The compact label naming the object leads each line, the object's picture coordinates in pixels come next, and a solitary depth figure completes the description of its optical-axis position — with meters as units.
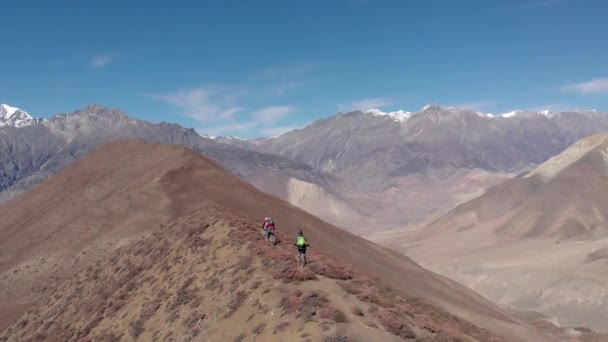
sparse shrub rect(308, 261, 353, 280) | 26.17
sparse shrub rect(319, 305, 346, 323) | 21.19
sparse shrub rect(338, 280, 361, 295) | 24.03
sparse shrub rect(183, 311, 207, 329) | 25.94
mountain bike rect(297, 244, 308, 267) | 26.98
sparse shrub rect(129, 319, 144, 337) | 28.49
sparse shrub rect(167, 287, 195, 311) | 28.55
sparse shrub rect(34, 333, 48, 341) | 35.38
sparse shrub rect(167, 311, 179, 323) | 27.46
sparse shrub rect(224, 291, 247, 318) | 24.78
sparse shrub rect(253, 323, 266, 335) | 22.16
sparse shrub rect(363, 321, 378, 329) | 21.20
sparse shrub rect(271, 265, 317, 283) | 25.08
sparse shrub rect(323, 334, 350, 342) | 19.64
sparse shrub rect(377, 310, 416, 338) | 21.16
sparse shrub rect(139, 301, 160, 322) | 29.50
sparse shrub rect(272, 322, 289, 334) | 21.48
